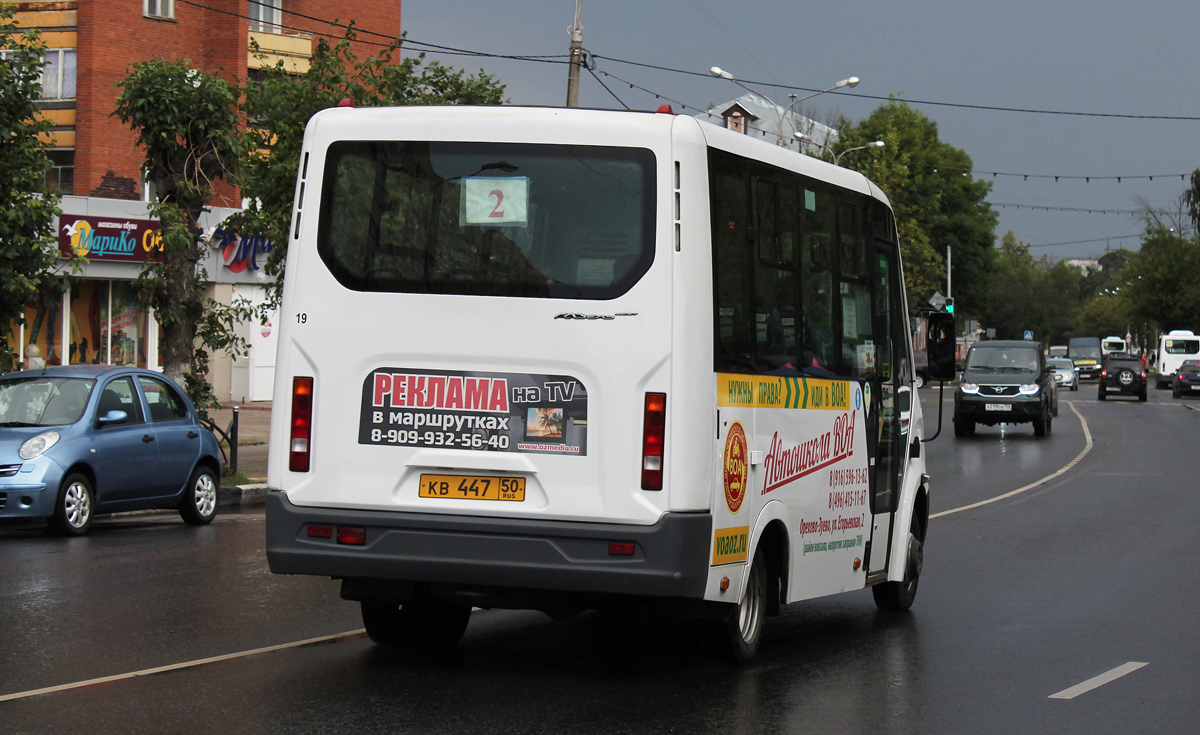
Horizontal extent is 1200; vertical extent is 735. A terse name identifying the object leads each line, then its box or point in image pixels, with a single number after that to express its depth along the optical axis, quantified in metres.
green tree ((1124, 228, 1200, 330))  97.50
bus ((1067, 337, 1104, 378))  92.12
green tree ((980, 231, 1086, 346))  135.88
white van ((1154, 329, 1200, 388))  77.56
